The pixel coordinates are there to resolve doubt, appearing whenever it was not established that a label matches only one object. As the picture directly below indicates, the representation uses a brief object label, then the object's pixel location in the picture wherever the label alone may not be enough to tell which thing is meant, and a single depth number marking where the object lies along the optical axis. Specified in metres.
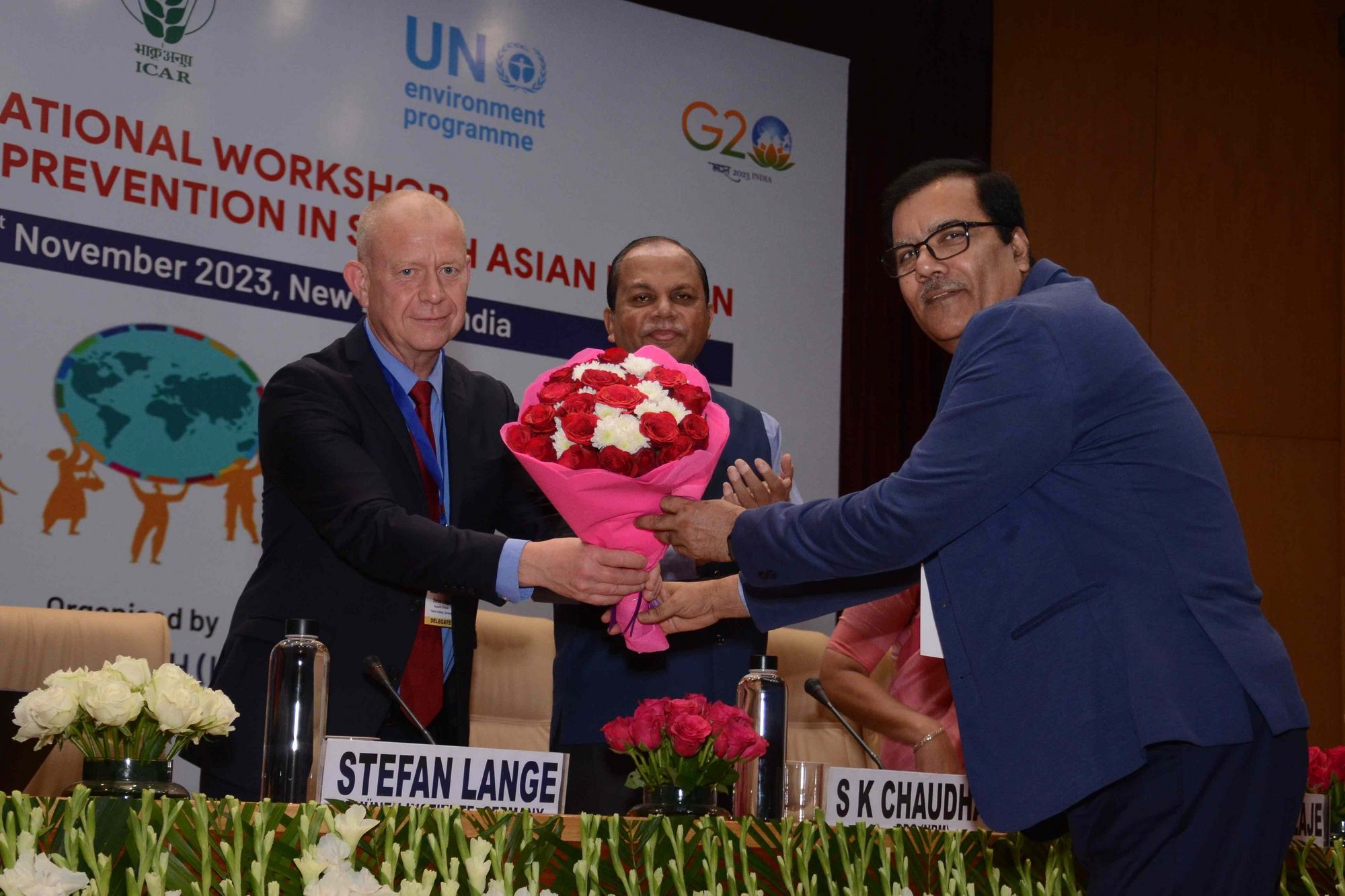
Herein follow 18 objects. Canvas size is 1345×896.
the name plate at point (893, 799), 1.97
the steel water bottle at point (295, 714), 1.90
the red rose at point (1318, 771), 2.61
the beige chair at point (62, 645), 3.31
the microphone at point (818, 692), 2.34
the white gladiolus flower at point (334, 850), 1.28
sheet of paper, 1.67
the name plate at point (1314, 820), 2.42
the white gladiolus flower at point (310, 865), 1.24
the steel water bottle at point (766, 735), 2.11
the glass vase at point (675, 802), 1.94
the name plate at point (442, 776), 1.63
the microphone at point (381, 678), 1.98
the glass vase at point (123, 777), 1.63
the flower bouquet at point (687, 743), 1.92
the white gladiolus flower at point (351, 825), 1.30
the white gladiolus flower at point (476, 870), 1.30
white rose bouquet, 1.62
